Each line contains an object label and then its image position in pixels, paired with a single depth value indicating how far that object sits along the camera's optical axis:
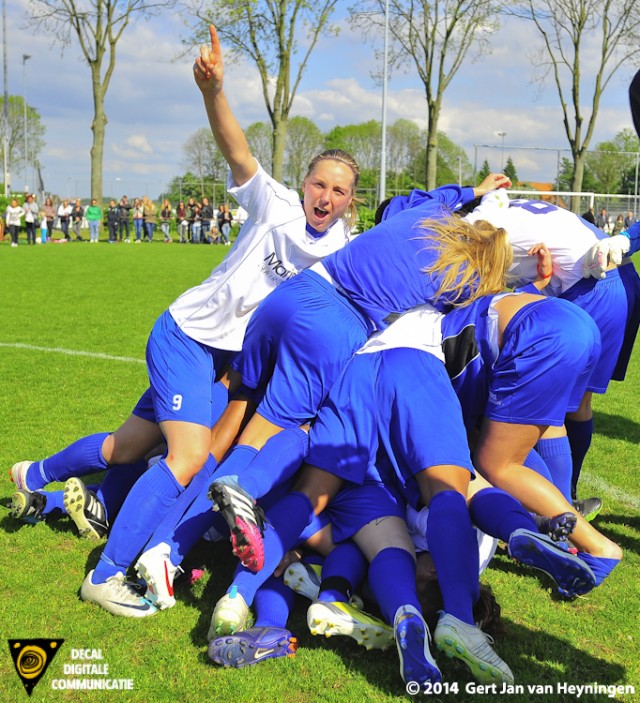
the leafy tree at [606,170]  51.56
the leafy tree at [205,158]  57.72
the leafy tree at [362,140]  68.94
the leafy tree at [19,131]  64.81
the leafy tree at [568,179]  42.06
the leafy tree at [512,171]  60.06
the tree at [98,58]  30.19
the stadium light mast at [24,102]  52.88
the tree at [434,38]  30.80
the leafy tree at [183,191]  47.14
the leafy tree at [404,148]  69.50
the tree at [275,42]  30.48
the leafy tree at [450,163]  68.14
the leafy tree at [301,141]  61.34
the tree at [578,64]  30.28
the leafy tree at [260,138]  60.53
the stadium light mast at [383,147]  29.53
